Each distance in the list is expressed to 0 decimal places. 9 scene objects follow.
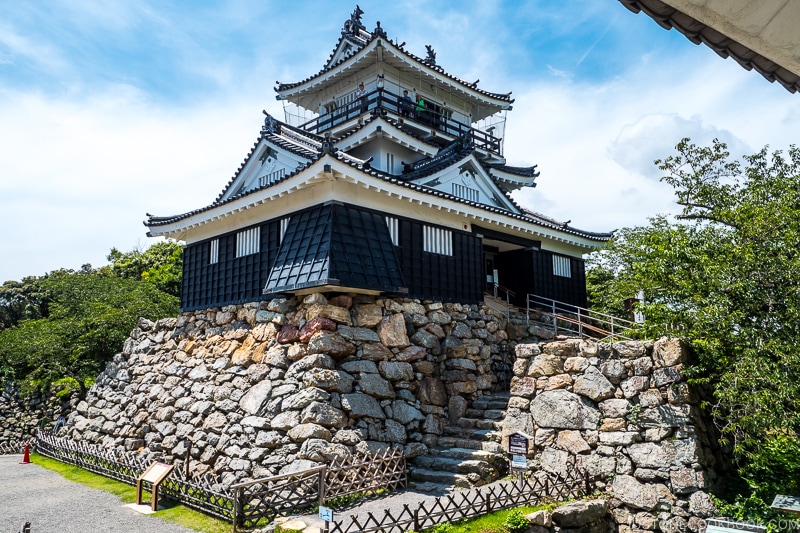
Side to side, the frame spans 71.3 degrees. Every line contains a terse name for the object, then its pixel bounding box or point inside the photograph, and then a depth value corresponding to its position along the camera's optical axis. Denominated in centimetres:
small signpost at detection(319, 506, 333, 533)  830
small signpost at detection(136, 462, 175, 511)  1140
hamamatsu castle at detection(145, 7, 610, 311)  1370
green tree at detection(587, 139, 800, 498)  959
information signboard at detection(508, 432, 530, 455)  1072
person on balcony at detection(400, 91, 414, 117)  2143
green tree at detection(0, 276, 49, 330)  3081
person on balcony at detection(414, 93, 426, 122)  2209
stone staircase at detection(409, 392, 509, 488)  1168
